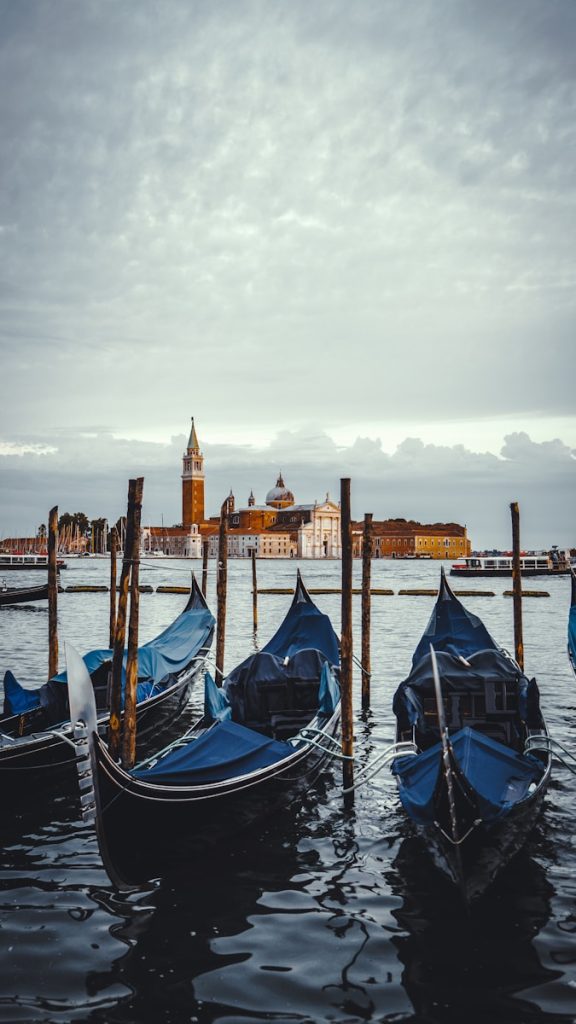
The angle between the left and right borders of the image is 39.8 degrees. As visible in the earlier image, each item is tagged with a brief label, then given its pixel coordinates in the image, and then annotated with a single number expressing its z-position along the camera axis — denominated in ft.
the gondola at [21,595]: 102.99
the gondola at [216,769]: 16.93
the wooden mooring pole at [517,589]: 37.81
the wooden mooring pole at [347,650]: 24.72
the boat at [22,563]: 194.54
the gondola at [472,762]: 16.83
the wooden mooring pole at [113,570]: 51.01
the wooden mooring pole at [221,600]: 40.90
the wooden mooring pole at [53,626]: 38.52
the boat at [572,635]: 41.06
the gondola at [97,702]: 24.32
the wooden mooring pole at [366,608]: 39.24
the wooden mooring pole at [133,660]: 24.35
